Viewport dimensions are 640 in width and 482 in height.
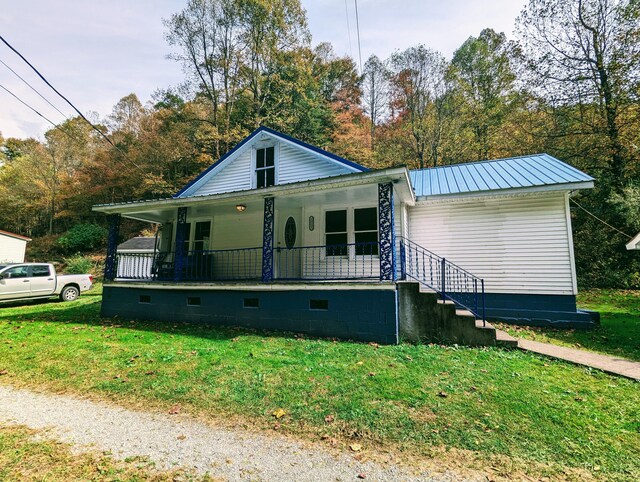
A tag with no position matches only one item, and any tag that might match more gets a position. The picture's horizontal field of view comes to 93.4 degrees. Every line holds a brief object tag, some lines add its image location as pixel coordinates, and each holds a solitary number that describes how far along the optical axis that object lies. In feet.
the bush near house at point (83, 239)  84.89
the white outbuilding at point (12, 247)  76.64
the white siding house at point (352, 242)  23.30
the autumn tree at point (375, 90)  90.38
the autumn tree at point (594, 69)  48.52
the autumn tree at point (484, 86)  69.62
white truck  39.33
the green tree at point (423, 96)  74.64
